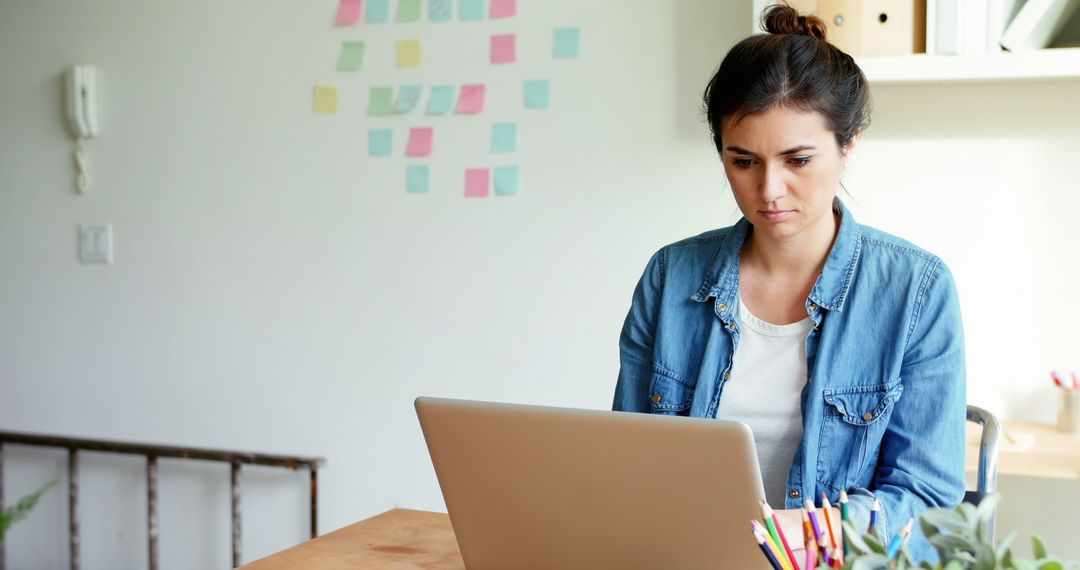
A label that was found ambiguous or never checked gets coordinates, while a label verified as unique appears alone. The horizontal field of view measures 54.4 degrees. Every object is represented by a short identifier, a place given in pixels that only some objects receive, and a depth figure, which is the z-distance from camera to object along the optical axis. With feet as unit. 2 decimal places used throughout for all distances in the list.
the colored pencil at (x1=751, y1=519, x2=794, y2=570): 2.11
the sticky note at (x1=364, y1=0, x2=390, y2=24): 8.03
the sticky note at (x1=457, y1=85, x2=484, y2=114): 7.77
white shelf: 5.84
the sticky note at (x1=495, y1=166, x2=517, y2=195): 7.72
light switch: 9.14
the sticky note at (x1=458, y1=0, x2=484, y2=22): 7.72
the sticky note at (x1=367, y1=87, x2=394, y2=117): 8.05
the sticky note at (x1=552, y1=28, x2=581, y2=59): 7.46
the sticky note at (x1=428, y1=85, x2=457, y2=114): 7.86
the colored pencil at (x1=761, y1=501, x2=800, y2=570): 2.14
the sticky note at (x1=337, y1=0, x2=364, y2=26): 8.11
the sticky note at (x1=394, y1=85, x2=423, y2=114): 7.96
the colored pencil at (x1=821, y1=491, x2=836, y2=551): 2.08
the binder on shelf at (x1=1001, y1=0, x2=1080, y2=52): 5.79
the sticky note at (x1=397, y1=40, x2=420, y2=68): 7.94
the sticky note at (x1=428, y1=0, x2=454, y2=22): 7.81
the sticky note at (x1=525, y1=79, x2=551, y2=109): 7.58
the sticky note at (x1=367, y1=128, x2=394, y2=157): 8.07
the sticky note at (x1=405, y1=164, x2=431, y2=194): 7.98
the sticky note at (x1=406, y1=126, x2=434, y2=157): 7.95
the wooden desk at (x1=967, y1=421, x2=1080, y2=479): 5.53
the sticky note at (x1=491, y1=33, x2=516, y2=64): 7.65
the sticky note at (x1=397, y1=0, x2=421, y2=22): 7.91
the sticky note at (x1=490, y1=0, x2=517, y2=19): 7.62
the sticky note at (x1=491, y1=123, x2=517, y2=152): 7.70
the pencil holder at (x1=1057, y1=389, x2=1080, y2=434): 6.26
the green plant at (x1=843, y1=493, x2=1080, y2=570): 1.79
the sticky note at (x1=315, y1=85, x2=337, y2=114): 8.23
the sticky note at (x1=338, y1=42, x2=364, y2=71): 8.13
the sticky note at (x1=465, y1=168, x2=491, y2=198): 7.79
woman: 4.06
